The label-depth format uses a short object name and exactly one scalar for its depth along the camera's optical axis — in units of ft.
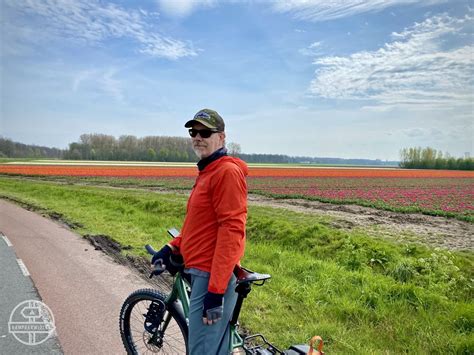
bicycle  8.58
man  7.10
